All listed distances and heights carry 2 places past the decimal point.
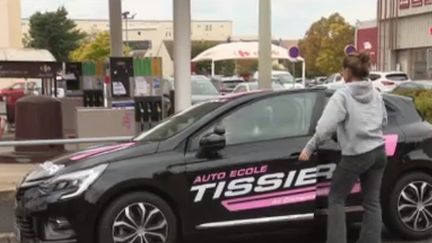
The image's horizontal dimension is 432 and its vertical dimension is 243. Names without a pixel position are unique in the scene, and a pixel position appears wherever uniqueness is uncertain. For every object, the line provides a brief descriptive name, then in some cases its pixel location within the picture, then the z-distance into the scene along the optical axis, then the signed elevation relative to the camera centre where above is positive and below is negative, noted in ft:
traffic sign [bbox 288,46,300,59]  82.51 -0.05
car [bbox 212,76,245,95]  116.56 -5.63
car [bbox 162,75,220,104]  63.31 -3.29
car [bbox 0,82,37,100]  83.50 -4.59
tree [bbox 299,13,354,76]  239.71 +2.91
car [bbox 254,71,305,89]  115.78 -4.41
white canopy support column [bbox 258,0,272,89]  53.52 +0.44
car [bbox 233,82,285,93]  91.18 -4.37
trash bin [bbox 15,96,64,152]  40.81 -3.72
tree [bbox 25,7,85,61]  259.19 +7.86
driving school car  20.03 -3.72
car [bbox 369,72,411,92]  106.22 -4.30
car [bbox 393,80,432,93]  83.55 -4.04
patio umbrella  83.99 -0.03
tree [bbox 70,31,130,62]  239.50 +1.71
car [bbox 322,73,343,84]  119.94 -4.52
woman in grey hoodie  19.54 -2.48
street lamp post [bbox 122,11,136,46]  198.61 +11.14
